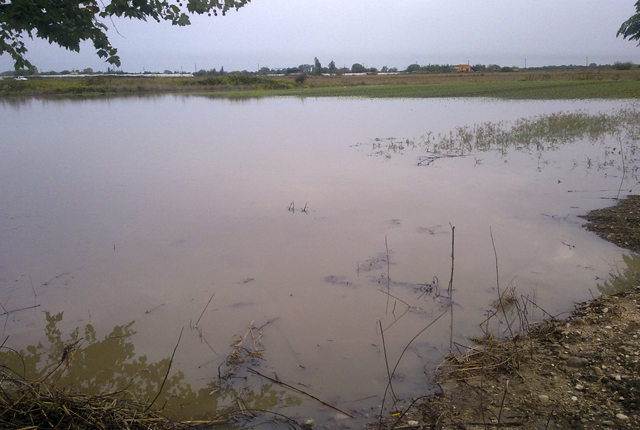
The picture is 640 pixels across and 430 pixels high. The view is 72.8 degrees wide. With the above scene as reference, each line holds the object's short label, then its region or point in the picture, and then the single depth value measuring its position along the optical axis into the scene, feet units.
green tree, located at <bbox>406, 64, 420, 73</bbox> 360.15
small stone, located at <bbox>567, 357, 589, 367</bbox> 9.31
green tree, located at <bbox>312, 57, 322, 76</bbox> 312.64
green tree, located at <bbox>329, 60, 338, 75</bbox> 318.57
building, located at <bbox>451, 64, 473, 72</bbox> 344.67
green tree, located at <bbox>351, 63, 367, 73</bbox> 386.11
